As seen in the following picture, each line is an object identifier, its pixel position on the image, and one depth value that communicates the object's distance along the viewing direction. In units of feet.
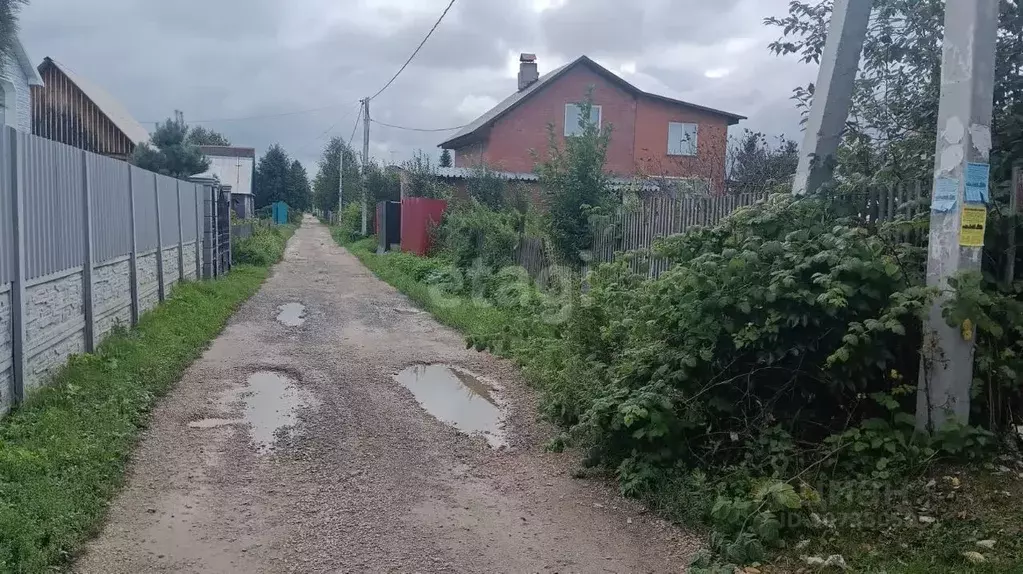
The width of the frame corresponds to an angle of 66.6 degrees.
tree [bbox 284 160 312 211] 241.96
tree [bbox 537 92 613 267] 37.93
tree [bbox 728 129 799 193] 43.75
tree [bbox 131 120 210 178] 77.25
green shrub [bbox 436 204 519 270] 50.39
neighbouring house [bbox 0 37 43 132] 62.44
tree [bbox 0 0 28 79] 17.61
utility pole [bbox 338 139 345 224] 172.96
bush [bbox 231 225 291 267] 70.03
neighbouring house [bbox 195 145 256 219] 163.22
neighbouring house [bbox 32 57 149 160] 89.66
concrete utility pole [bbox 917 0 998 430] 14.32
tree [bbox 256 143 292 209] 237.86
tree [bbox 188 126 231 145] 274.65
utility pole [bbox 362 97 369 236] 114.32
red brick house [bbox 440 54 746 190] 98.89
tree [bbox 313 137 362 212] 198.18
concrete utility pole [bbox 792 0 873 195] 18.29
